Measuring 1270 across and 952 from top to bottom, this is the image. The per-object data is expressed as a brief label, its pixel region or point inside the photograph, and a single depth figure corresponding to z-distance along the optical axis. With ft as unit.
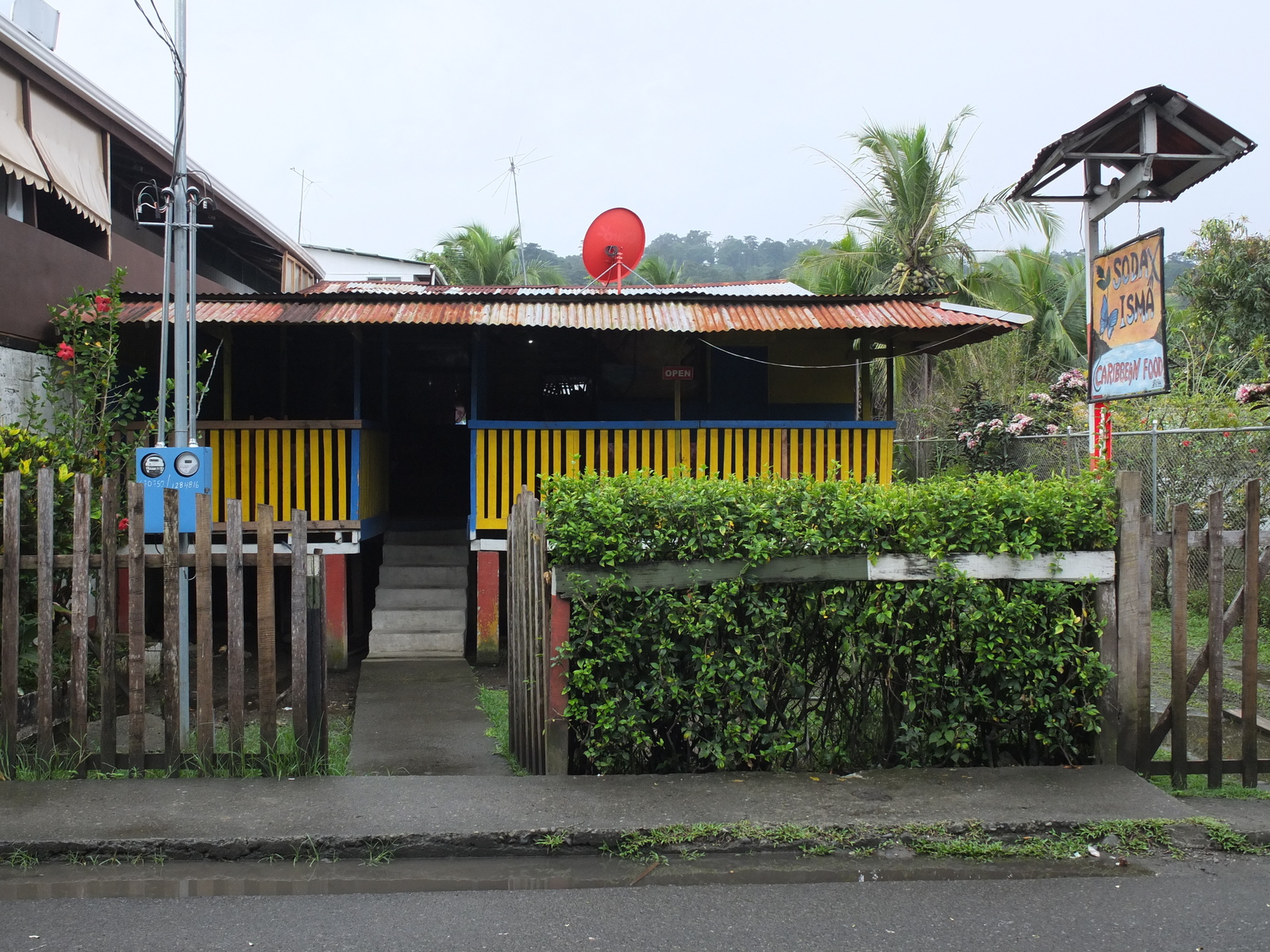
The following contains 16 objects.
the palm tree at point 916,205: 71.20
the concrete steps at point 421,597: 32.22
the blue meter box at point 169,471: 20.12
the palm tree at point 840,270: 79.25
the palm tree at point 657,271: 116.47
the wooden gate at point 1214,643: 15.71
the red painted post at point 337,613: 31.65
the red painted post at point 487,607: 31.81
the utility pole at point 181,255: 21.84
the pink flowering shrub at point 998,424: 47.26
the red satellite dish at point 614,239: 39.34
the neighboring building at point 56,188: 27.76
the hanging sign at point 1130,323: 23.39
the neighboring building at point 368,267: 63.87
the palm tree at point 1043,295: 83.51
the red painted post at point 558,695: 15.93
